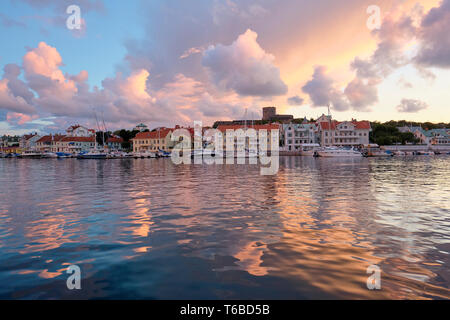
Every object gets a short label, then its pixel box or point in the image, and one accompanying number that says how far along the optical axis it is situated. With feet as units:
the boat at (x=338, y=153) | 291.99
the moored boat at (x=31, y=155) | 397.39
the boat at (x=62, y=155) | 369.50
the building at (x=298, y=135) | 390.62
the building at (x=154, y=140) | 424.87
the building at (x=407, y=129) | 467.11
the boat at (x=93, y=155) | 324.31
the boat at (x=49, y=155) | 375.45
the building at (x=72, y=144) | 465.88
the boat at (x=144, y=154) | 326.85
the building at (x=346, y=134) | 382.83
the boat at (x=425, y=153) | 356.79
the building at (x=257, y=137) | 385.50
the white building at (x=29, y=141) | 539.45
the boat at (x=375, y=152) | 309.42
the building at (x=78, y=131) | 531.09
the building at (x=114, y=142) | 504.84
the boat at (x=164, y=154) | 341.54
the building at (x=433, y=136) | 460.55
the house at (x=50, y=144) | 475.72
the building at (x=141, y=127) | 630.17
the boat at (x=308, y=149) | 332.80
